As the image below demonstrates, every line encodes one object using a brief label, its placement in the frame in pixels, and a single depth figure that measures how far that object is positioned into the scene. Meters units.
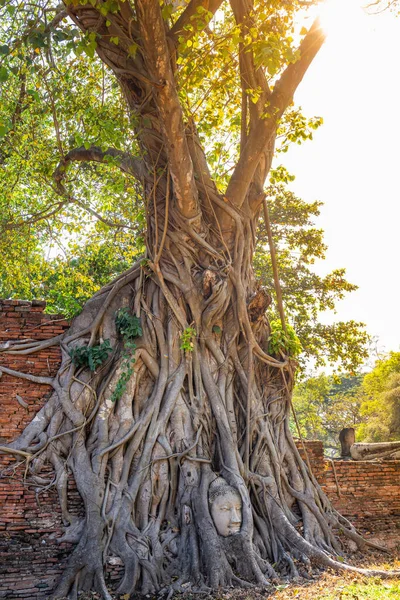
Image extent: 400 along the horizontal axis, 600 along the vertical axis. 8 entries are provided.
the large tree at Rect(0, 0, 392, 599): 5.27
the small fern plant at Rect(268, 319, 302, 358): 7.01
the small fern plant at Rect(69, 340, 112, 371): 6.12
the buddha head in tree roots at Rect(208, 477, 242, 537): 5.31
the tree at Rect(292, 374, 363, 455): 24.24
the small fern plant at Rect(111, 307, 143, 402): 5.96
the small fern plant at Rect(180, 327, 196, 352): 6.22
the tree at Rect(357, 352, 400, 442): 17.03
